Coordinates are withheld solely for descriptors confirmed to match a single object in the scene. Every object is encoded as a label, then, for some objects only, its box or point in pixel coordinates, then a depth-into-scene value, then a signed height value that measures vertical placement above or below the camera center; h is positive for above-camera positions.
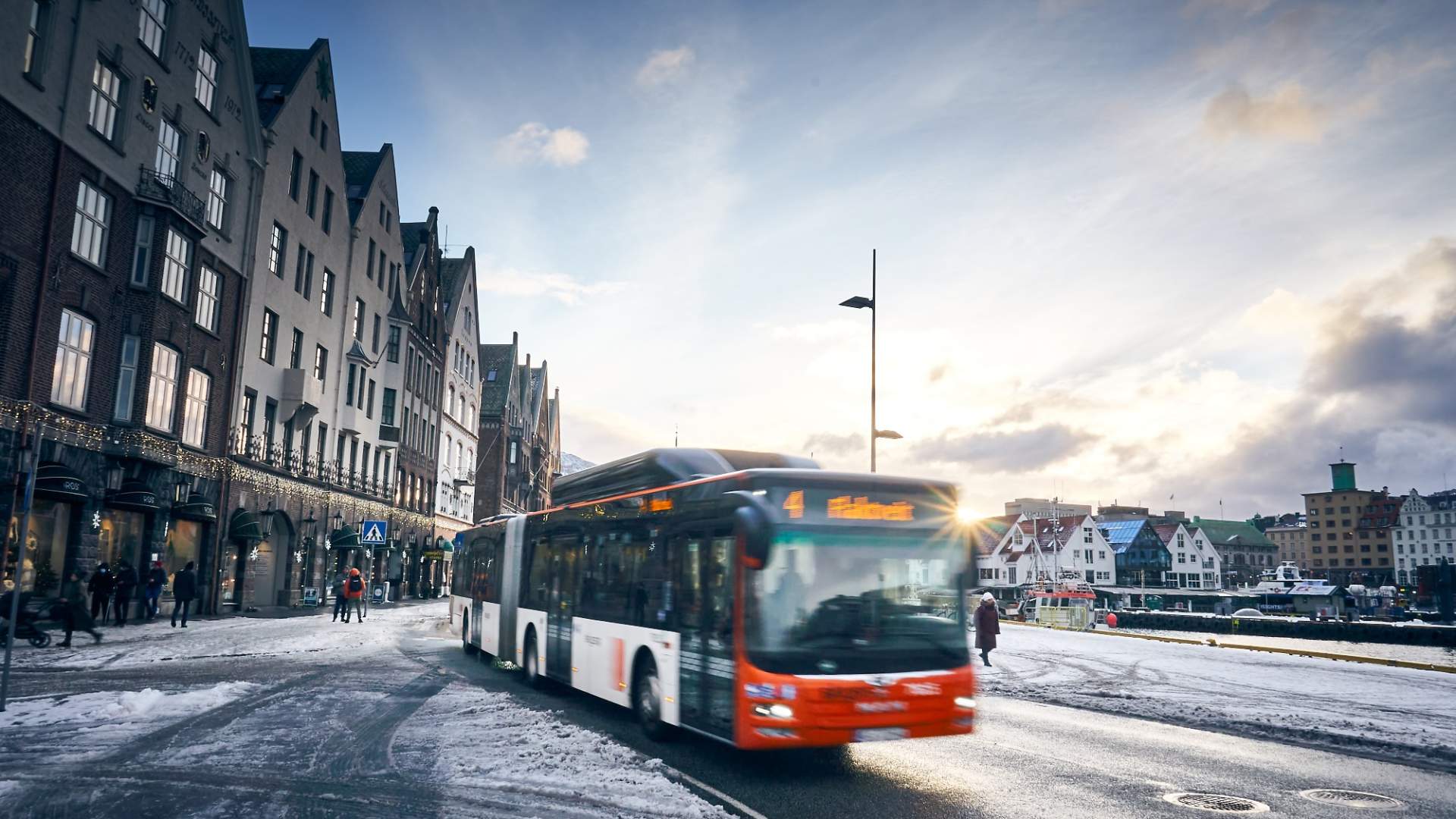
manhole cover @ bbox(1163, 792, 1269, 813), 7.88 -1.79
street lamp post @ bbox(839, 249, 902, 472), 24.48 +6.44
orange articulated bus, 8.62 -0.41
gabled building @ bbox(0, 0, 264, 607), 21.31 +6.77
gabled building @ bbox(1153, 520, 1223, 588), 123.94 +2.50
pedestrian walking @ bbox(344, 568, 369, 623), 30.25 -1.16
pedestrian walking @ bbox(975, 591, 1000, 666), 21.97 -1.22
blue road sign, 30.98 +0.60
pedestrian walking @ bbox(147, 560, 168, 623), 25.31 -0.99
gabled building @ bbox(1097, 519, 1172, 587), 119.81 +2.34
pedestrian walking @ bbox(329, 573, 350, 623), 30.03 -1.45
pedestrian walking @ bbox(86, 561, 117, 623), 23.26 -1.01
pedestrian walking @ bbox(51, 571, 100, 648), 18.66 -1.37
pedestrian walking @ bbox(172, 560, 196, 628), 24.70 -1.06
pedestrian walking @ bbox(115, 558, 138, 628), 23.78 -1.01
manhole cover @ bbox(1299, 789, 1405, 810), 8.12 -1.79
